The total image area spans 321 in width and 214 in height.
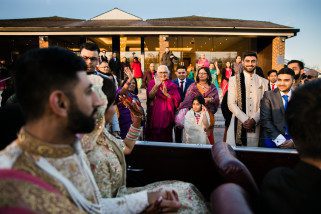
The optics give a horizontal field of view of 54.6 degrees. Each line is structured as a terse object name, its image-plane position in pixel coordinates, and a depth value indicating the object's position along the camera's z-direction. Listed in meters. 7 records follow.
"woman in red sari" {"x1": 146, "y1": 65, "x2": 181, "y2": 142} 5.46
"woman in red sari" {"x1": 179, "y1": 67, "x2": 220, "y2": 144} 5.17
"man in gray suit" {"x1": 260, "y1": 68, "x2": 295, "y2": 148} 3.95
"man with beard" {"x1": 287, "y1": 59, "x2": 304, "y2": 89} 5.47
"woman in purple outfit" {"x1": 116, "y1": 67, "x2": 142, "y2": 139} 4.95
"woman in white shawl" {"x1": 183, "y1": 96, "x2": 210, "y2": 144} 4.73
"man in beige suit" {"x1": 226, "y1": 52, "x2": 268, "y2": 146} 4.64
